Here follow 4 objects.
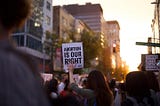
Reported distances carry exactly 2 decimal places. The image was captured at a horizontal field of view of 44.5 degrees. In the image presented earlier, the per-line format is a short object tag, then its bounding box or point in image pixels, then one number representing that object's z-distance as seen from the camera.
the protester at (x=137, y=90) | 2.09
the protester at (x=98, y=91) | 2.67
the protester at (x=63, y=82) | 4.00
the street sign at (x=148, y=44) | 9.45
